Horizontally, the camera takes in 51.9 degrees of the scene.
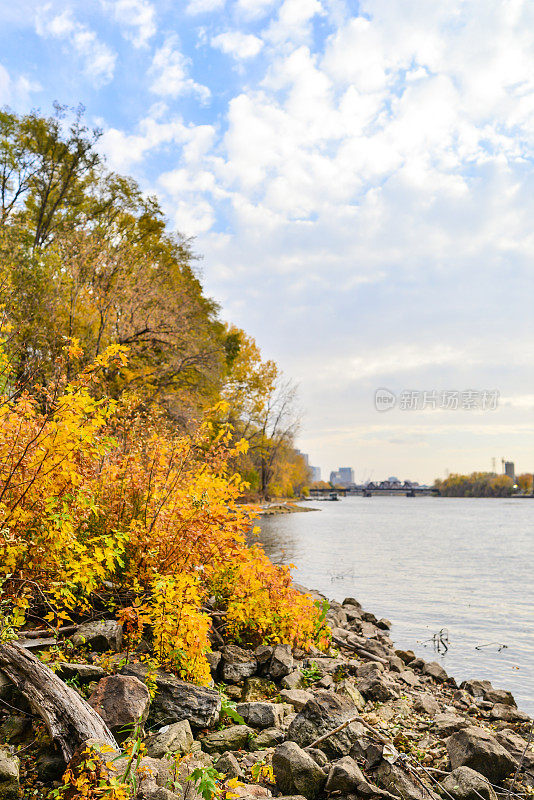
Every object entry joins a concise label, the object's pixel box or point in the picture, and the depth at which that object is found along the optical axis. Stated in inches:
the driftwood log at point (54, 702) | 157.6
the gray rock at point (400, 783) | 167.9
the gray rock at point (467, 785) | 180.0
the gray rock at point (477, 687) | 329.4
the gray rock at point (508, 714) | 276.5
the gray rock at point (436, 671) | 352.8
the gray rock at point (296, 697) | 237.0
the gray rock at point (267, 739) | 198.4
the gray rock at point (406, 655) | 391.9
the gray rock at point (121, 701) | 173.2
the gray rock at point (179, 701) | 199.3
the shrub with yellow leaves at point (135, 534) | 203.8
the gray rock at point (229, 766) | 172.6
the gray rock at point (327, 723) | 188.2
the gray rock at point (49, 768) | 153.9
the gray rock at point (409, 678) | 329.4
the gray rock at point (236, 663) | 254.2
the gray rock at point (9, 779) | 142.3
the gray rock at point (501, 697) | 306.0
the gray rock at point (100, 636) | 214.1
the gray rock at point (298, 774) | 168.9
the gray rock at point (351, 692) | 245.0
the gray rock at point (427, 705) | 263.1
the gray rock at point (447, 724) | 232.6
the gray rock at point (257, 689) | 241.9
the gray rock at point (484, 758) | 195.8
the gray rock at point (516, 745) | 216.0
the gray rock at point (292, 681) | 255.8
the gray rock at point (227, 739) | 193.9
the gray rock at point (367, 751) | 178.9
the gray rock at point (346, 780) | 167.5
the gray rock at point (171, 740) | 172.2
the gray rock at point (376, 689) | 267.1
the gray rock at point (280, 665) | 263.0
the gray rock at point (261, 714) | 214.7
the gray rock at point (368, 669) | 297.0
